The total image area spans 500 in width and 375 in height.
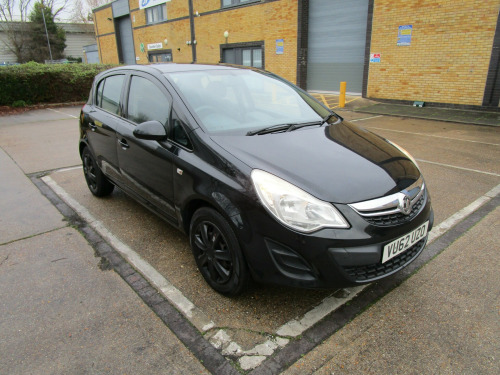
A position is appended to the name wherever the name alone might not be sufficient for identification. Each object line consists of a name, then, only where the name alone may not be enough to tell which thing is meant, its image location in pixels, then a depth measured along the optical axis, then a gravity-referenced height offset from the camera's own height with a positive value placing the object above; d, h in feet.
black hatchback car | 6.91 -2.42
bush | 47.50 -1.84
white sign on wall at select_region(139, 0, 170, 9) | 79.27 +14.04
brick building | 35.94 +2.98
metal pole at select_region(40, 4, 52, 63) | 149.77 +18.08
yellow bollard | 42.73 -3.65
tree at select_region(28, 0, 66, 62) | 156.56 +14.76
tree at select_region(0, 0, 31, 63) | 154.22 +15.38
